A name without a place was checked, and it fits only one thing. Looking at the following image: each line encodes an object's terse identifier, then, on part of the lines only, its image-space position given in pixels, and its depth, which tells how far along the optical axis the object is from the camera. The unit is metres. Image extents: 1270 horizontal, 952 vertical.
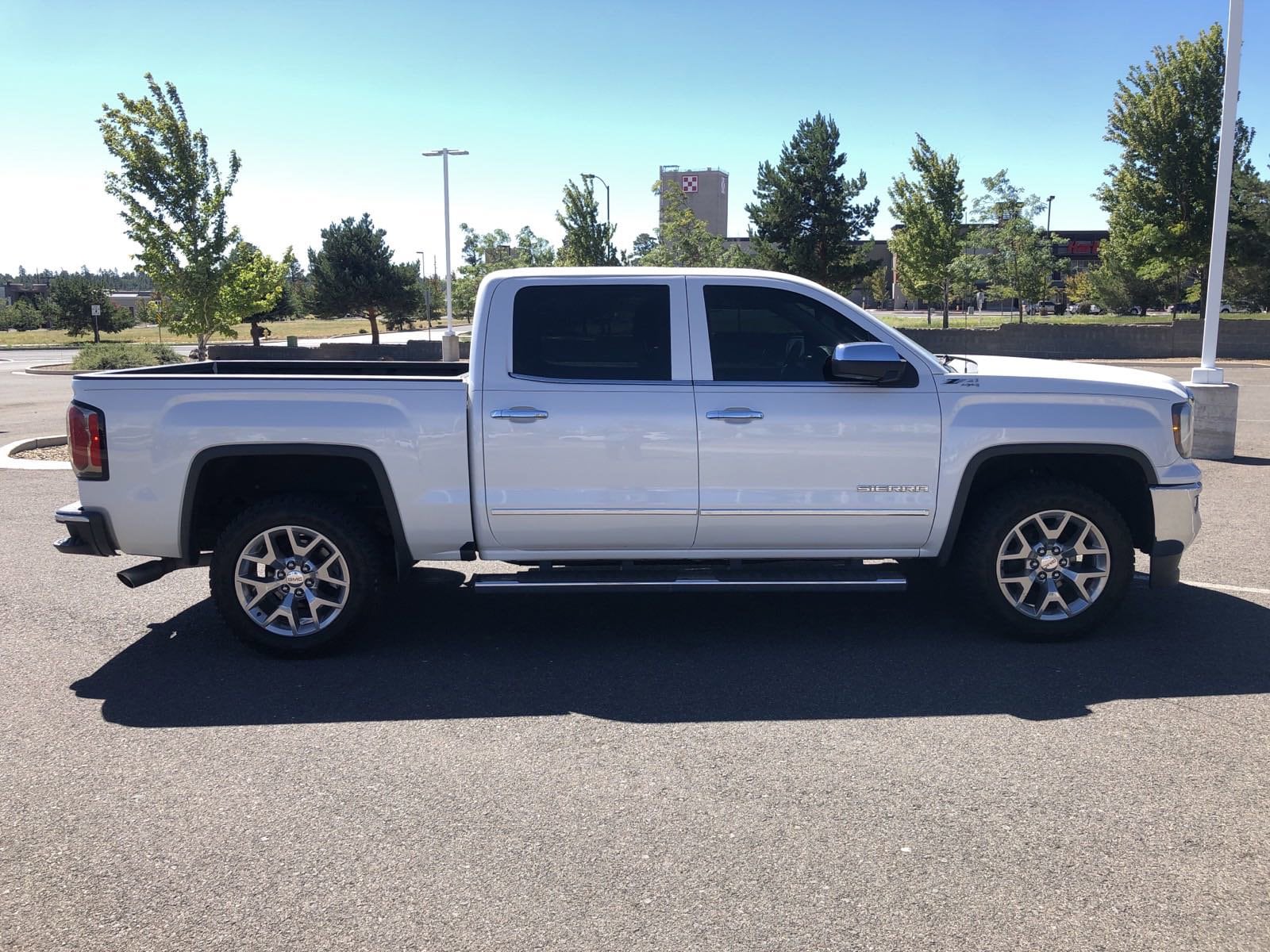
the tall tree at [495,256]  50.31
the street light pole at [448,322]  27.75
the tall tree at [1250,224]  34.19
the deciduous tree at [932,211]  37.50
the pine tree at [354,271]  41.84
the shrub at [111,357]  18.69
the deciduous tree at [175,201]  23.20
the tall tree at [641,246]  45.84
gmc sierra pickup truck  5.32
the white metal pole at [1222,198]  10.84
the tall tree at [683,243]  39.22
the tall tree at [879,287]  87.53
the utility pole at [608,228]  35.69
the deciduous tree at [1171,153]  30.70
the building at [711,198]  100.81
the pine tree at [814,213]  42.44
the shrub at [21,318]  79.94
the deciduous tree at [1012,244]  44.38
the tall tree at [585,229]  35.06
